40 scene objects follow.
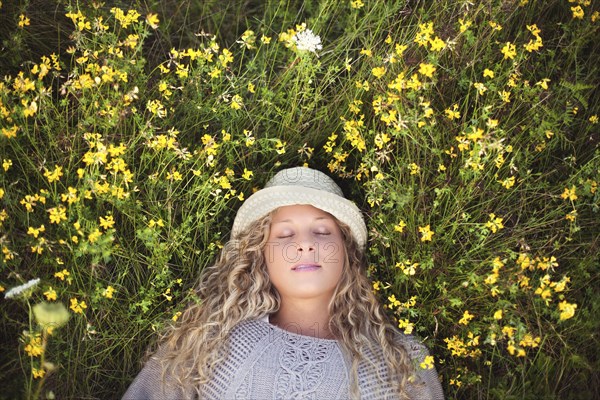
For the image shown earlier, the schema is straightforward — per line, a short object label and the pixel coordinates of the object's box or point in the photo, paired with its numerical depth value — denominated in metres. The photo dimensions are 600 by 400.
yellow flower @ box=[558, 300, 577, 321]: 2.65
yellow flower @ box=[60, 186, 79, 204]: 2.81
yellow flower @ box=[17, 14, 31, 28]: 3.07
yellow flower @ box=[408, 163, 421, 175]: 3.06
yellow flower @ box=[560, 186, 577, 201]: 2.91
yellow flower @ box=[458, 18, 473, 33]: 2.99
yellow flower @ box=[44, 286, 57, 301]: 2.84
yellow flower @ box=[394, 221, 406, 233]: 3.08
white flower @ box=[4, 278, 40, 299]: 2.57
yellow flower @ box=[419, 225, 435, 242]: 2.98
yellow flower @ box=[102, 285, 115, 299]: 2.95
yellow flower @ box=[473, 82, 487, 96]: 2.94
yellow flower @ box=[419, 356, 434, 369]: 2.92
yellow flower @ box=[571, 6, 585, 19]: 3.15
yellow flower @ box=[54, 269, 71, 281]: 2.94
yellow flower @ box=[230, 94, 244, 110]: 3.08
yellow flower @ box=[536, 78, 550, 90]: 2.87
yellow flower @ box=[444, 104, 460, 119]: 3.02
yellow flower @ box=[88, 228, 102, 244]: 2.79
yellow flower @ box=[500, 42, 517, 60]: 2.94
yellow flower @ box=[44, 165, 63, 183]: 2.86
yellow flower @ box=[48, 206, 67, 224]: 2.83
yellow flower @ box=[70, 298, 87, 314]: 2.98
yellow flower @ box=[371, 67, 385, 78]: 2.99
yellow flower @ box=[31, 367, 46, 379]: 2.83
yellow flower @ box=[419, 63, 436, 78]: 2.83
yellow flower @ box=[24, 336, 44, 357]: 2.83
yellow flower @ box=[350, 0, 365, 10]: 3.34
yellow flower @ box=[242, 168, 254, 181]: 3.14
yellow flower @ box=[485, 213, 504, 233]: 2.89
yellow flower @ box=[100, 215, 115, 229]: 2.88
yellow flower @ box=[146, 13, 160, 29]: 2.81
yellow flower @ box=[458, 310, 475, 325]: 2.99
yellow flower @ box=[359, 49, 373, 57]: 3.21
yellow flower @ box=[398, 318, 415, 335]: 3.02
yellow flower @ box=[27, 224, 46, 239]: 2.82
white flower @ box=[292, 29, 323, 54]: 3.07
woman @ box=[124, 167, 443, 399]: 2.98
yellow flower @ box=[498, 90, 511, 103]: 2.99
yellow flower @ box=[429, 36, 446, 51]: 2.89
